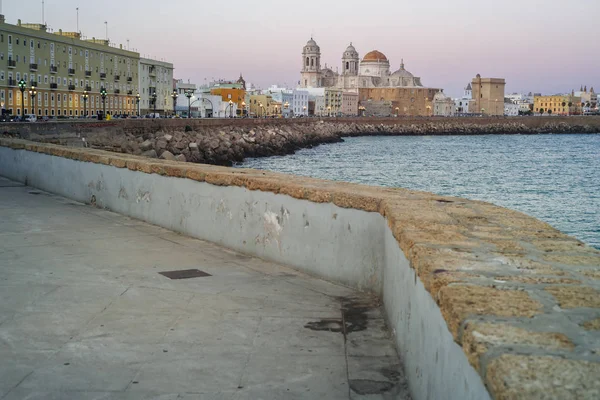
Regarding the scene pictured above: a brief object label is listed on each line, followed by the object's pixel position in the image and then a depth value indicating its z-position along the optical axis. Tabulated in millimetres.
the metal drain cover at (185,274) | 5961
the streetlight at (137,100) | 90562
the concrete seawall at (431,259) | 2008
